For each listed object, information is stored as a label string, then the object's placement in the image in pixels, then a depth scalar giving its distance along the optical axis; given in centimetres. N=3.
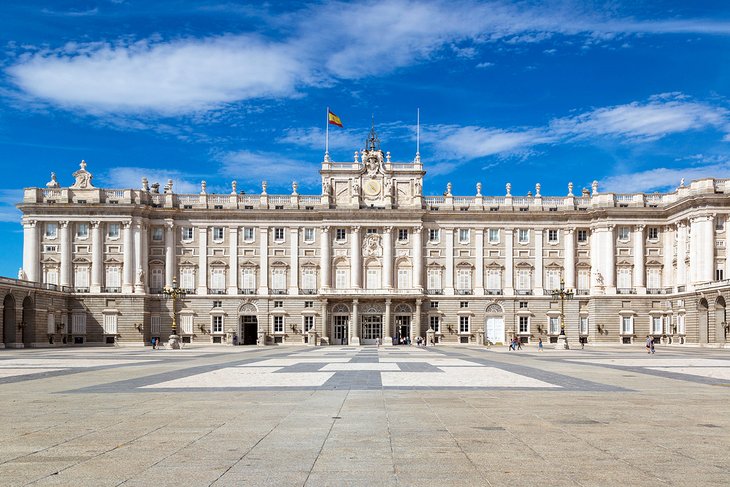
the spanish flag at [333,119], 8606
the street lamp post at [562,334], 6891
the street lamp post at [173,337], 6844
